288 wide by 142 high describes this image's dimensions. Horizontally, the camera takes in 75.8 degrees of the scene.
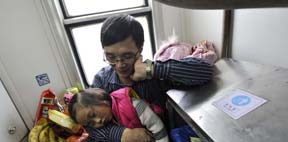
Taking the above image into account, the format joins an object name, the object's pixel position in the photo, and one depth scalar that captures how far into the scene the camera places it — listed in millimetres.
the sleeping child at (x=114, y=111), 734
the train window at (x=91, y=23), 1260
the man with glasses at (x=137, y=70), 656
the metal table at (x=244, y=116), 459
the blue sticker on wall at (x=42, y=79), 1245
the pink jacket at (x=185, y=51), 1100
